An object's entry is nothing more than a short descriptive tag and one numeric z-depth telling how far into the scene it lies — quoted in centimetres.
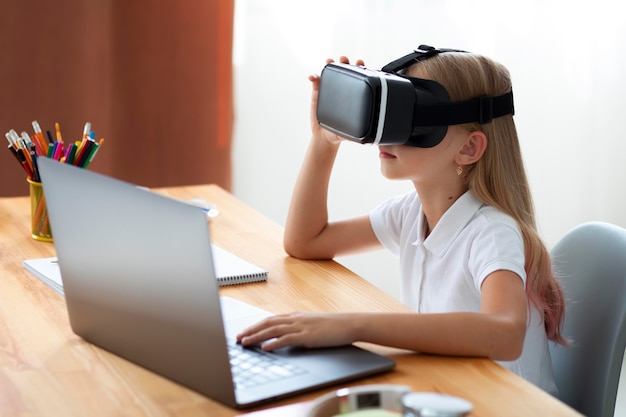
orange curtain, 292
